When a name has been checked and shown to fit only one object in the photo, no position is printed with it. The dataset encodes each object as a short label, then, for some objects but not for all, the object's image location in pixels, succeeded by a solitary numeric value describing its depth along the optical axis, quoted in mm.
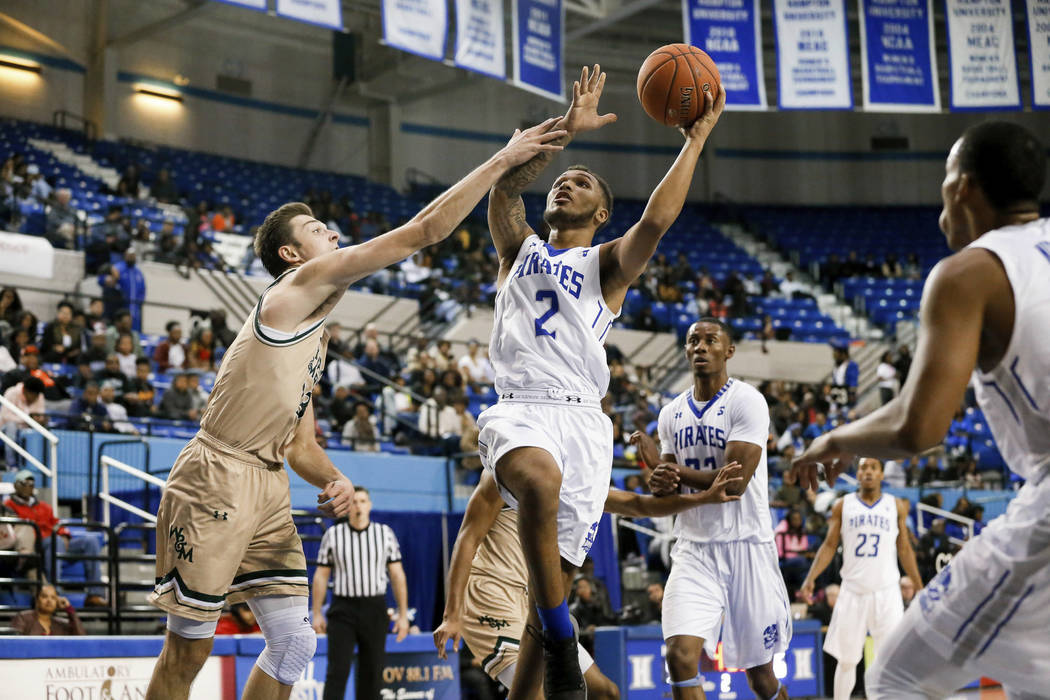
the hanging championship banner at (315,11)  14113
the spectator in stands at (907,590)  11562
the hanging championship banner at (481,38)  16078
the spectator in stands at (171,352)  15078
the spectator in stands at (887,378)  21188
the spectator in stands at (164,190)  21625
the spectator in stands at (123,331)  14523
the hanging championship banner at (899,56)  17281
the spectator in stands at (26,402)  11789
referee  8766
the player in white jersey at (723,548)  6012
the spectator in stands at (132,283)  16797
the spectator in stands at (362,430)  14612
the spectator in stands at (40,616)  8578
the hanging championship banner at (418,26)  15109
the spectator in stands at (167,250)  19203
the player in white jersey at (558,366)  4355
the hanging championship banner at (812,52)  16953
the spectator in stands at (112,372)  13414
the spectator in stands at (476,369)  17812
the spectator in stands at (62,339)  13977
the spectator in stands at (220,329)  15503
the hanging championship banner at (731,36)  16719
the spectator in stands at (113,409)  12781
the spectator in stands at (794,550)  13930
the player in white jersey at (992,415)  2787
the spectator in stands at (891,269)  29188
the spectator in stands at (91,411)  12344
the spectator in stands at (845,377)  21969
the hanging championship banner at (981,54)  17375
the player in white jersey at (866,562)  10023
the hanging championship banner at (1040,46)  17406
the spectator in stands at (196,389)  13555
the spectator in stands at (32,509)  9703
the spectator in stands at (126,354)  14281
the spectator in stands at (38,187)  18333
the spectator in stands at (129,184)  21156
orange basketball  5051
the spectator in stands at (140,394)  13148
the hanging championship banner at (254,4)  13609
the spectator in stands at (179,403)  13328
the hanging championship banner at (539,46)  16875
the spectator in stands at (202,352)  15016
